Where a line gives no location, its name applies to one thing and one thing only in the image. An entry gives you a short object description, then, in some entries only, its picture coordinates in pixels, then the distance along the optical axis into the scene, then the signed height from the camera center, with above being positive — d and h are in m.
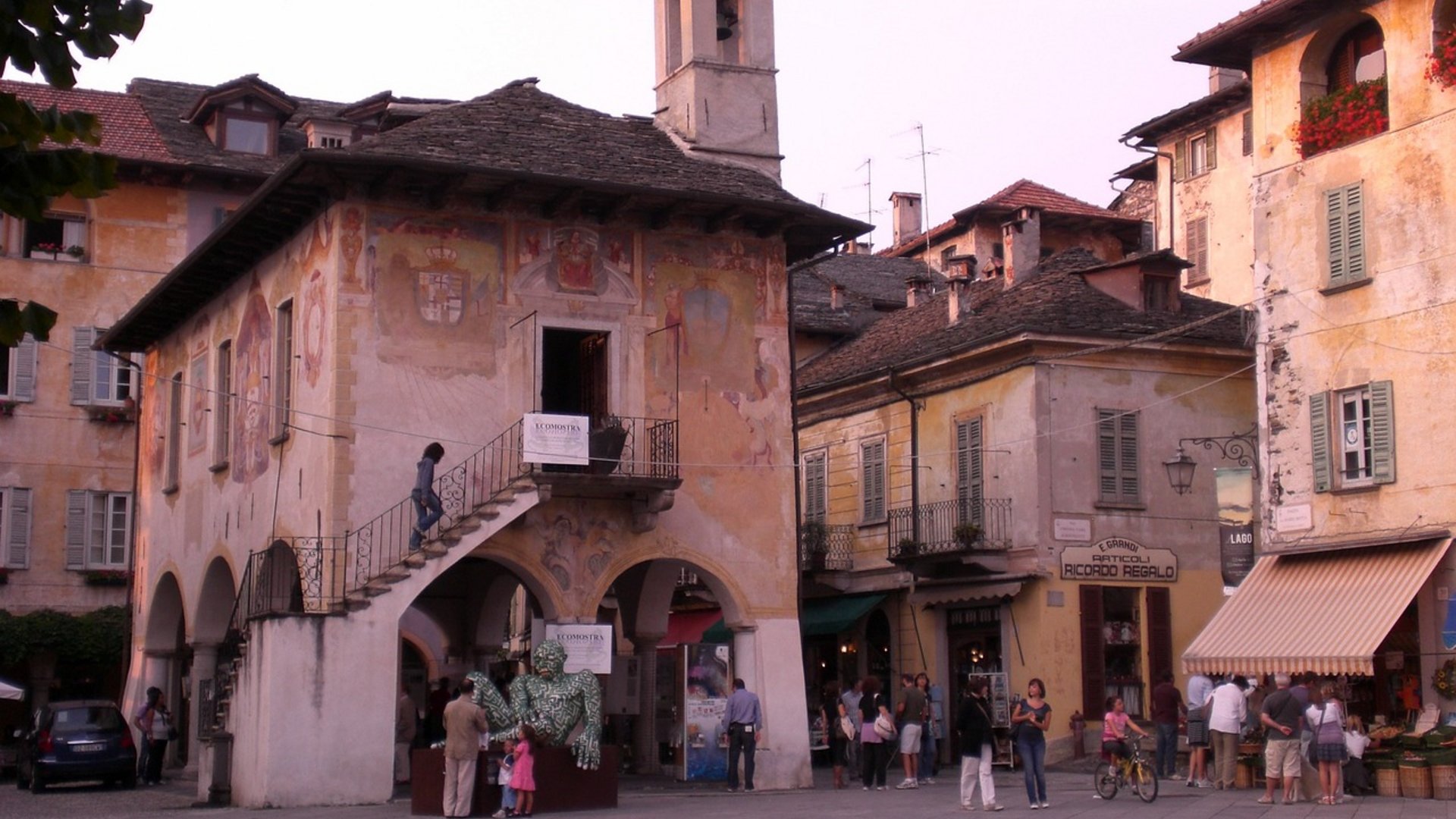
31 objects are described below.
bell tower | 28.91 +8.29
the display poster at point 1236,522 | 27.44 +1.57
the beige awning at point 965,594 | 31.80 +0.68
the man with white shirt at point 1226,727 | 23.48 -1.13
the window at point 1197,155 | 44.94 +11.11
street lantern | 28.89 +2.39
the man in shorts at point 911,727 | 26.22 -1.24
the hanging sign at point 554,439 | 24.34 +2.48
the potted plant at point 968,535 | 32.25 +1.66
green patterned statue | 20.62 -0.69
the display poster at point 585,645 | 24.88 -0.10
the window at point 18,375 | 39.62 +5.40
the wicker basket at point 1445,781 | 22.11 -1.69
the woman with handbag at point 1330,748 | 21.44 -1.26
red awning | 37.97 +0.20
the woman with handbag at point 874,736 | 25.72 -1.32
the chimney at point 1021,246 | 36.81 +7.32
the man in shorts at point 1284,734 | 21.34 -1.11
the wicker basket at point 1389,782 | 22.80 -1.75
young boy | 20.31 -1.60
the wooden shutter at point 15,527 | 39.09 +2.28
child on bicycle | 21.47 -1.09
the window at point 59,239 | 40.53 +8.38
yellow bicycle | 21.28 -1.57
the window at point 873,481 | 35.94 +2.86
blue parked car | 29.19 -1.59
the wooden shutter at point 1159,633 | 31.84 +0.00
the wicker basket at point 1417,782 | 22.39 -1.72
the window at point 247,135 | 42.91 +11.07
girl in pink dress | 20.28 -1.43
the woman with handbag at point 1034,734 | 20.17 -1.04
